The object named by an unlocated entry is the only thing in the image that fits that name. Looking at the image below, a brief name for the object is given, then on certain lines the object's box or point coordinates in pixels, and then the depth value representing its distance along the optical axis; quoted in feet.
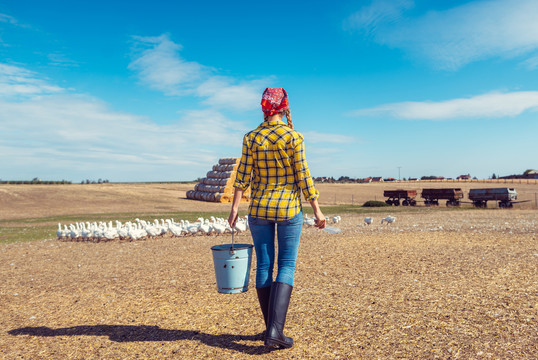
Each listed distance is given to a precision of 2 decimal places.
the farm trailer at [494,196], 116.37
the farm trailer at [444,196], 123.92
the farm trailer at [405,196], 131.85
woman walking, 14.15
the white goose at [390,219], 59.88
